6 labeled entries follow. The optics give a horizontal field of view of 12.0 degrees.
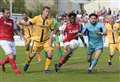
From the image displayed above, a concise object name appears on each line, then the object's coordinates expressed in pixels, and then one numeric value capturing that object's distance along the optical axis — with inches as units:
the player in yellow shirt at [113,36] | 845.2
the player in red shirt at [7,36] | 662.5
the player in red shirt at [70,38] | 719.7
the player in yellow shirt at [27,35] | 919.7
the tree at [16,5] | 1855.1
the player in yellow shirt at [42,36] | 692.1
